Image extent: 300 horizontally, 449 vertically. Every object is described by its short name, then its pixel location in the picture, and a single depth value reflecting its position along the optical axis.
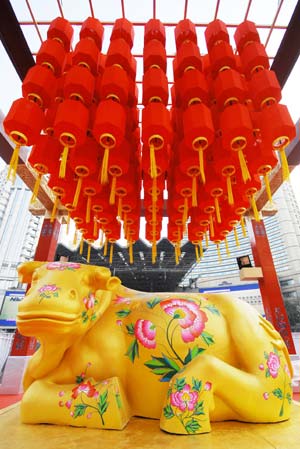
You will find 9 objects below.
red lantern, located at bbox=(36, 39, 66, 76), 1.66
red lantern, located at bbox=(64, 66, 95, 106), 1.50
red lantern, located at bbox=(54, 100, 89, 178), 1.39
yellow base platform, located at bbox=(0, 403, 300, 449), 0.71
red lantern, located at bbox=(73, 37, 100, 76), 1.66
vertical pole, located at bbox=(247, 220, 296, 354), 3.55
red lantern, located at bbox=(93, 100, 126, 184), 1.40
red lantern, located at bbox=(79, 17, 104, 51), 1.82
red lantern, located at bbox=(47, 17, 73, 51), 1.79
